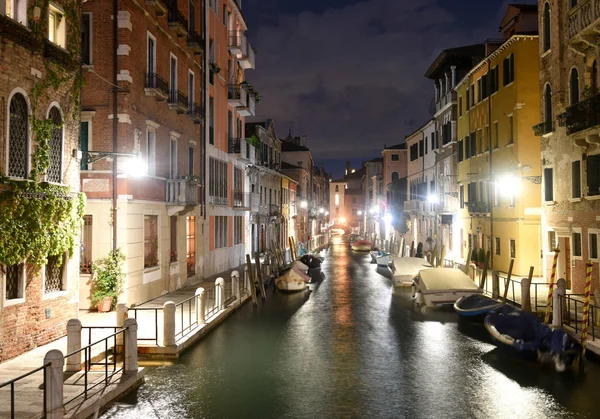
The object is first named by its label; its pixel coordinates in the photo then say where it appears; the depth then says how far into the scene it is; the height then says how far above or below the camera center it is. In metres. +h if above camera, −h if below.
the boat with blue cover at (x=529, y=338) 13.92 -3.01
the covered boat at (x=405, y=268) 31.08 -2.50
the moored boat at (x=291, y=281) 29.11 -2.89
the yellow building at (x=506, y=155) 29.02 +3.55
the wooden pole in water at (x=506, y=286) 22.36 -2.51
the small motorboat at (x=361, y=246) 63.39 -2.53
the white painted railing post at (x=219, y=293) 20.58 -2.41
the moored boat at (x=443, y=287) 23.33 -2.61
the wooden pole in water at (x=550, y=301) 18.05 -2.53
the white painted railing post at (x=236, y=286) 23.61 -2.50
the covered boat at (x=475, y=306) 20.16 -2.93
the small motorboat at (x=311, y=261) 41.19 -2.66
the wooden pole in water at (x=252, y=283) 24.69 -2.53
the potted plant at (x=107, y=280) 18.69 -1.73
